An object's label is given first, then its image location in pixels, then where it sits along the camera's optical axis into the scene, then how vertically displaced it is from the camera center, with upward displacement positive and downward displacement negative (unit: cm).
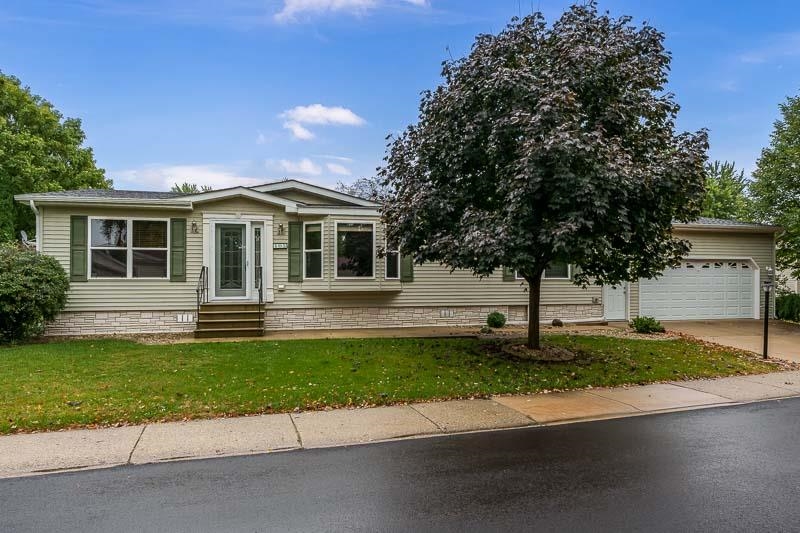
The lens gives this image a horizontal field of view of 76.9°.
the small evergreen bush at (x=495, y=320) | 1345 -149
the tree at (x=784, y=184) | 1602 +267
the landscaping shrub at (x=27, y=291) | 1008 -57
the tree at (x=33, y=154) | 2264 +539
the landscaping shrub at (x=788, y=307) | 1587 -132
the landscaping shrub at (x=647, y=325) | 1291 -155
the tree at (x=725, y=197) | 2978 +407
